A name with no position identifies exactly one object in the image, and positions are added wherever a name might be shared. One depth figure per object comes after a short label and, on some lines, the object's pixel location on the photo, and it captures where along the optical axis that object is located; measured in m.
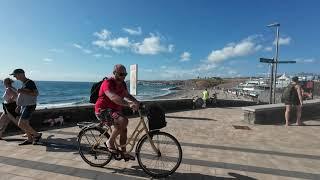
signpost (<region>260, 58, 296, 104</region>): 7.89
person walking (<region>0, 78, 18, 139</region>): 3.56
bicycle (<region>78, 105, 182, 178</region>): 2.35
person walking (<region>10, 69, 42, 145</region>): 3.25
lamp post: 9.56
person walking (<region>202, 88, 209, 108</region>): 8.13
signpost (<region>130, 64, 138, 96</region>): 6.19
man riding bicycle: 2.38
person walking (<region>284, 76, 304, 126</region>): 5.03
